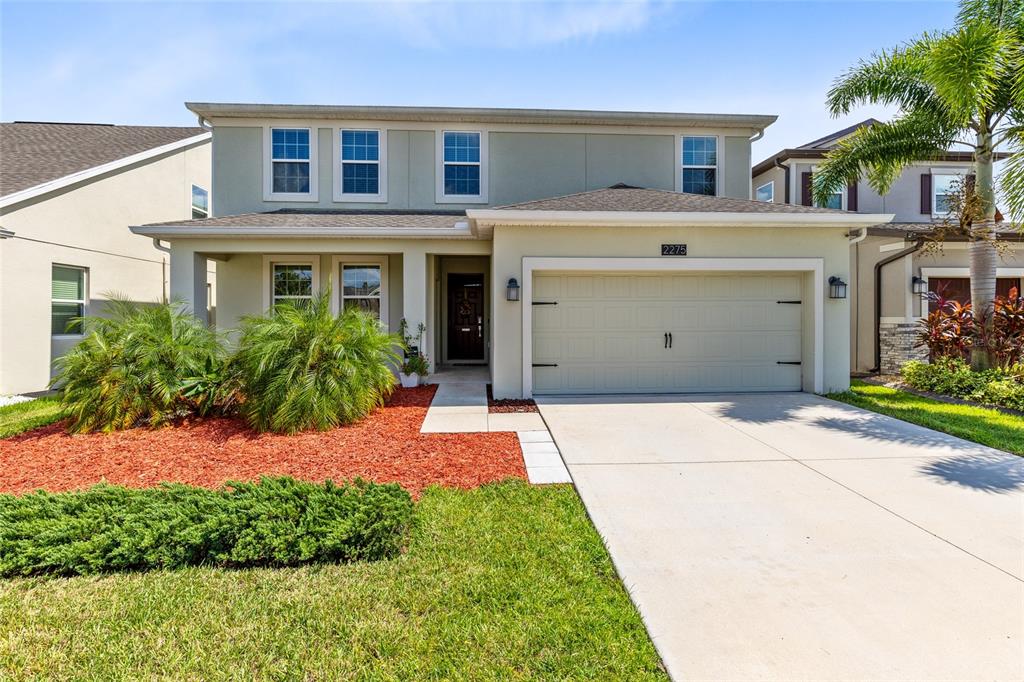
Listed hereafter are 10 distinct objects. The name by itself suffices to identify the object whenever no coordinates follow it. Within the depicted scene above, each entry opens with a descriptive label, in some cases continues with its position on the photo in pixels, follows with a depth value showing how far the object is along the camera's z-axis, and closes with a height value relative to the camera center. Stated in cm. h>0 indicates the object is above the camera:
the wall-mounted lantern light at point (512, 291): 805 +74
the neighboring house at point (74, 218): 917 +238
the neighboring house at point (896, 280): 1098 +136
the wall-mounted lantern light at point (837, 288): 838 +84
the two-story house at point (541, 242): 825 +175
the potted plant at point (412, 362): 949 -52
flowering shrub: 876 +8
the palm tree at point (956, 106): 757 +403
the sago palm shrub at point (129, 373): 620 -50
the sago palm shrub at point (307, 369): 614 -45
